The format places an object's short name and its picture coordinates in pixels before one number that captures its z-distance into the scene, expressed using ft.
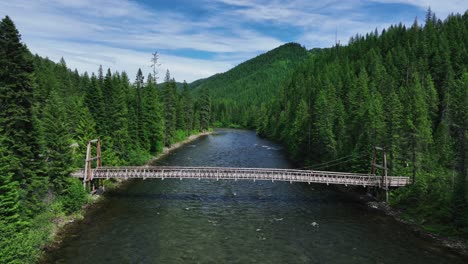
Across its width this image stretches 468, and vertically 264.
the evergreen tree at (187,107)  370.24
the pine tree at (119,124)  175.22
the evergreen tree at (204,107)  444.55
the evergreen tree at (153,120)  235.09
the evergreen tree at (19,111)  88.89
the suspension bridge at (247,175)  145.07
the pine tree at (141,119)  218.79
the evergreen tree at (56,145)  115.34
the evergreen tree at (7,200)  75.36
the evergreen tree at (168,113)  280.92
